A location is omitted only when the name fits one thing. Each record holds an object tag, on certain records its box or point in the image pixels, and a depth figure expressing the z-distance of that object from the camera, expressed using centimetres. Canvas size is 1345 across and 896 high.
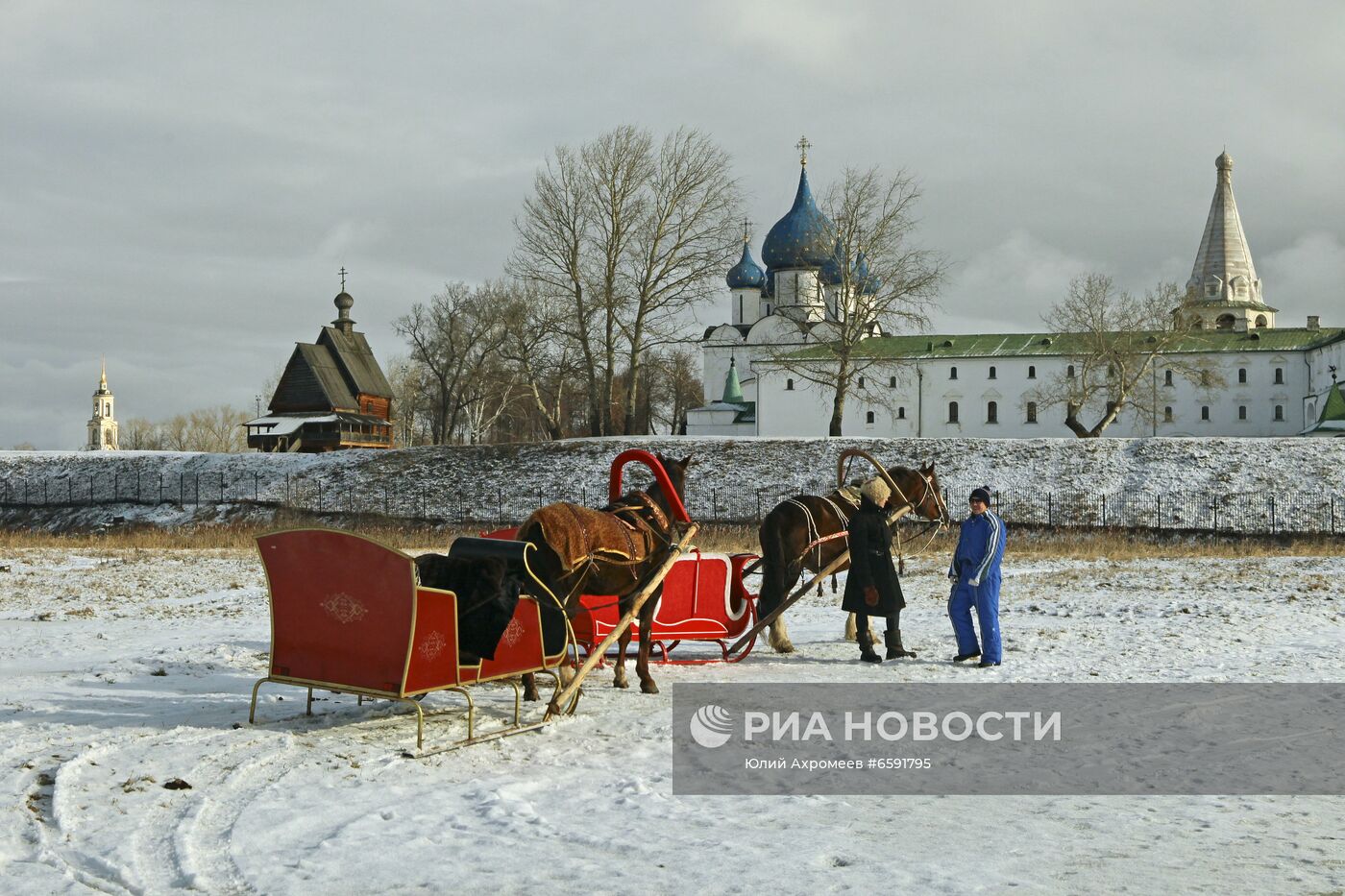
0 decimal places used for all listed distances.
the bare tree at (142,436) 11519
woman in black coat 1195
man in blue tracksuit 1161
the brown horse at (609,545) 910
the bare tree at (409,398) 8806
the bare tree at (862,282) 5316
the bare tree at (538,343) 5456
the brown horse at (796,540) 1233
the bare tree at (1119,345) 6375
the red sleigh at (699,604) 1163
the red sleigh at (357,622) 766
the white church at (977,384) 8056
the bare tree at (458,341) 6931
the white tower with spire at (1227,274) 10375
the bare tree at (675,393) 9256
